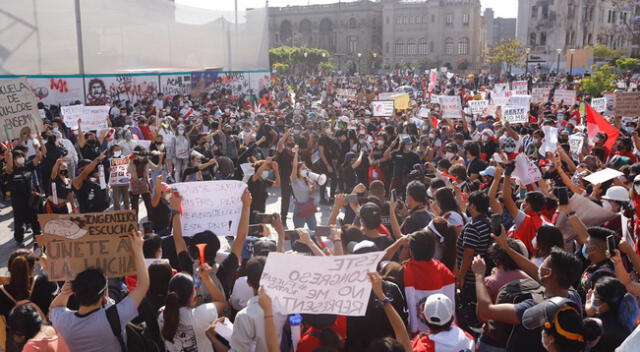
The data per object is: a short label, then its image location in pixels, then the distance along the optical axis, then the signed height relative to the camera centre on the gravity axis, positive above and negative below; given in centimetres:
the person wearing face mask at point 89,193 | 881 -176
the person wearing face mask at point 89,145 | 1121 -129
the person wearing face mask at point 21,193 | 897 -178
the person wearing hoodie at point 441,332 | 334 -147
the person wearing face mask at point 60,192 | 845 -168
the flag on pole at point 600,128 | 1003 -87
